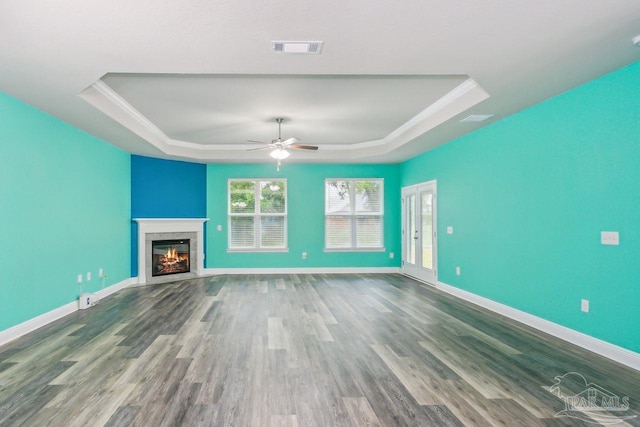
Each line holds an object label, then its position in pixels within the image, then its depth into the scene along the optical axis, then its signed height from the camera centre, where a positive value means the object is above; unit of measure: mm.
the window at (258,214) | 8484 +126
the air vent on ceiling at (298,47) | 2800 +1387
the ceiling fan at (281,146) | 5668 +1176
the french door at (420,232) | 7043 -307
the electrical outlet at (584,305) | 3609 -913
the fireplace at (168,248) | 7344 -616
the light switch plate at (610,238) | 3348 -207
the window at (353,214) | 8656 +113
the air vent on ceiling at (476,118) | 4699 +1352
